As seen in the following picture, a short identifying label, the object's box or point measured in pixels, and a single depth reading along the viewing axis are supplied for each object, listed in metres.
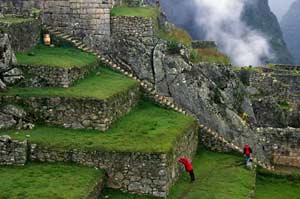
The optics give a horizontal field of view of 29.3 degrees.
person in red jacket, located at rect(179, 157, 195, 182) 20.83
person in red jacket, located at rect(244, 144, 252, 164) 23.89
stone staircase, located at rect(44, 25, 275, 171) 25.23
